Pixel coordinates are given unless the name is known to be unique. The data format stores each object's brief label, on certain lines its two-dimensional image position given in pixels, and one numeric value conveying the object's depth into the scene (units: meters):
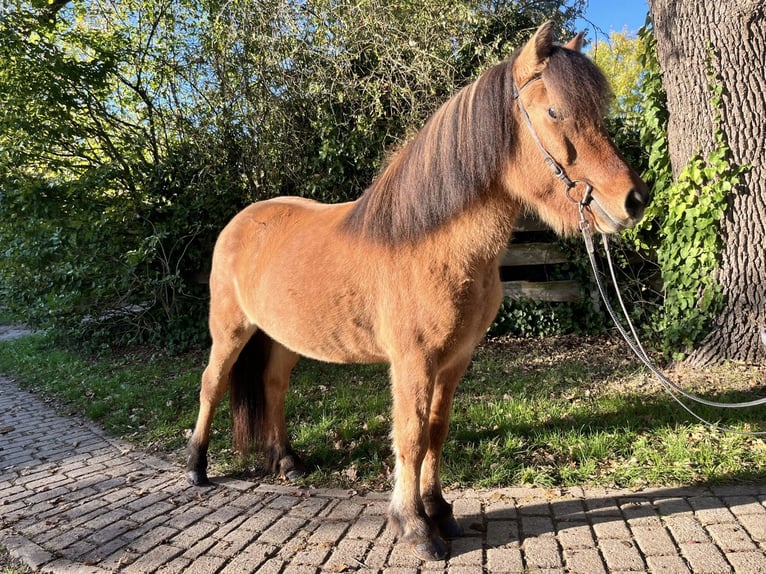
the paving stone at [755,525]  2.58
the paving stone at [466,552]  2.55
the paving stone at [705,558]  2.36
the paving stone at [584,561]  2.43
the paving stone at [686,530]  2.60
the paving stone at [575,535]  2.64
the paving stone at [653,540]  2.53
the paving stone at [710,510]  2.76
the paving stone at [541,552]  2.50
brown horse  2.11
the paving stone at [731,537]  2.50
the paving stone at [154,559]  2.62
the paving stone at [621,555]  2.43
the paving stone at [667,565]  2.37
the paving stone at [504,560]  2.47
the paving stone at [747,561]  2.33
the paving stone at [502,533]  2.71
